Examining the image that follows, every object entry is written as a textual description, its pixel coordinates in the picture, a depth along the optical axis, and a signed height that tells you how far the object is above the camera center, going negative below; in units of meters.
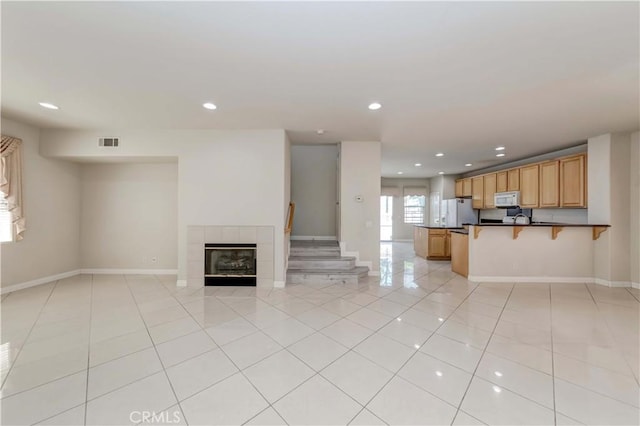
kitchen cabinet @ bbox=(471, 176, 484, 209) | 7.19 +0.69
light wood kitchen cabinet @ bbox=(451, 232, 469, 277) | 4.84 -0.82
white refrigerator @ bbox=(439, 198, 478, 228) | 7.50 +0.06
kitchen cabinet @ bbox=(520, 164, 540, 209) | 5.49 +0.67
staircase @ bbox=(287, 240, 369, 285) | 4.43 -1.03
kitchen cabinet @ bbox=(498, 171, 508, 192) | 6.34 +0.89
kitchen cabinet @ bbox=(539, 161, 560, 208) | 5.08 +0.66
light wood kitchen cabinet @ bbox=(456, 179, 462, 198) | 8.23 +0.91
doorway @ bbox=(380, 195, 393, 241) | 10.30 -0.21
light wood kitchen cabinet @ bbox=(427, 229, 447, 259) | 6.54 -0.80
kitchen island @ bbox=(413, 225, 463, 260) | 6.53 -0.78
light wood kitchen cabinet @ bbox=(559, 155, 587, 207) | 4.64 +0.67
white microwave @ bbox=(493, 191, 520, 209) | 5.90 +0.39
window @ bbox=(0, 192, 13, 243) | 3.66 -0.14
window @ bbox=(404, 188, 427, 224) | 10.04 +0.39
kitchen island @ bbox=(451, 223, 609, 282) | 4.53 -0.72
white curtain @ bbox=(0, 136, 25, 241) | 3.60 +0.50
